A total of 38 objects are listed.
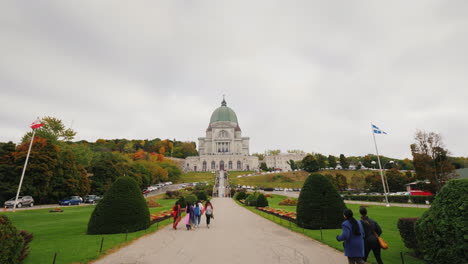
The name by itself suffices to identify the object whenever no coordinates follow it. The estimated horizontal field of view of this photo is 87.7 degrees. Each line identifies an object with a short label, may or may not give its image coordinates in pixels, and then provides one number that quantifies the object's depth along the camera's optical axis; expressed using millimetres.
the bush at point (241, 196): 40812
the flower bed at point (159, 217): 16555
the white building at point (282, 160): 145375
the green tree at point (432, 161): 34750
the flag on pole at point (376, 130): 31495
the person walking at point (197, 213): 15094
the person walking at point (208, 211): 15049
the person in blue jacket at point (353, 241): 5805
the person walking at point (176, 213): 14638
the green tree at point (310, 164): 90750
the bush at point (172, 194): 45316
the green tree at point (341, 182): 53812
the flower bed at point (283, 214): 15991
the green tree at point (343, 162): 98375
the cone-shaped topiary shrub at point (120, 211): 12188
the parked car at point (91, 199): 37344
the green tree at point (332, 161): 101388
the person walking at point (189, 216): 14223
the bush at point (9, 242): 6117
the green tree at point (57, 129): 54625
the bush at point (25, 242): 7308
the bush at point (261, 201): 28328
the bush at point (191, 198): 25247
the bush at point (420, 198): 30605
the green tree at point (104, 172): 44481
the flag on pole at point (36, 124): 27562
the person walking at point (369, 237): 6499
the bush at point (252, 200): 29912
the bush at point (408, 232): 7778
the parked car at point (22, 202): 29123
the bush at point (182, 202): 24953
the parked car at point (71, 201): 33906
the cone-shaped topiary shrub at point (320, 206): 12836
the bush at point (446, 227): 5594
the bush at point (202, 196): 36281
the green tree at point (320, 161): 95700
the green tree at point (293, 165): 131038
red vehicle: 41062
